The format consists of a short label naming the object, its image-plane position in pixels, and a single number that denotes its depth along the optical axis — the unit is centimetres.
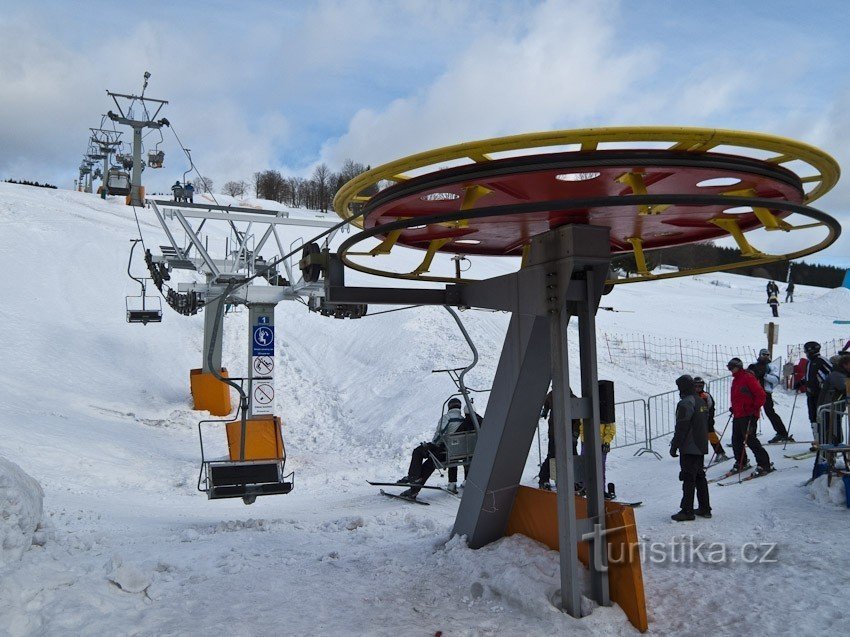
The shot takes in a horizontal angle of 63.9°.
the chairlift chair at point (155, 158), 2998
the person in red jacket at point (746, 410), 943
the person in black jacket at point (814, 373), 1075
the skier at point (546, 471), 972
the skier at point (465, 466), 1008
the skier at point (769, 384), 1162
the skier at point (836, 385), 904
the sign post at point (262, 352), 1515
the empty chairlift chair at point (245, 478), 820
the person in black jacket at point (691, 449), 765
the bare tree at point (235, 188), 9425
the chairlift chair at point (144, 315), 1833
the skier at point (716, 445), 1084
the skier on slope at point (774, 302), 3281
